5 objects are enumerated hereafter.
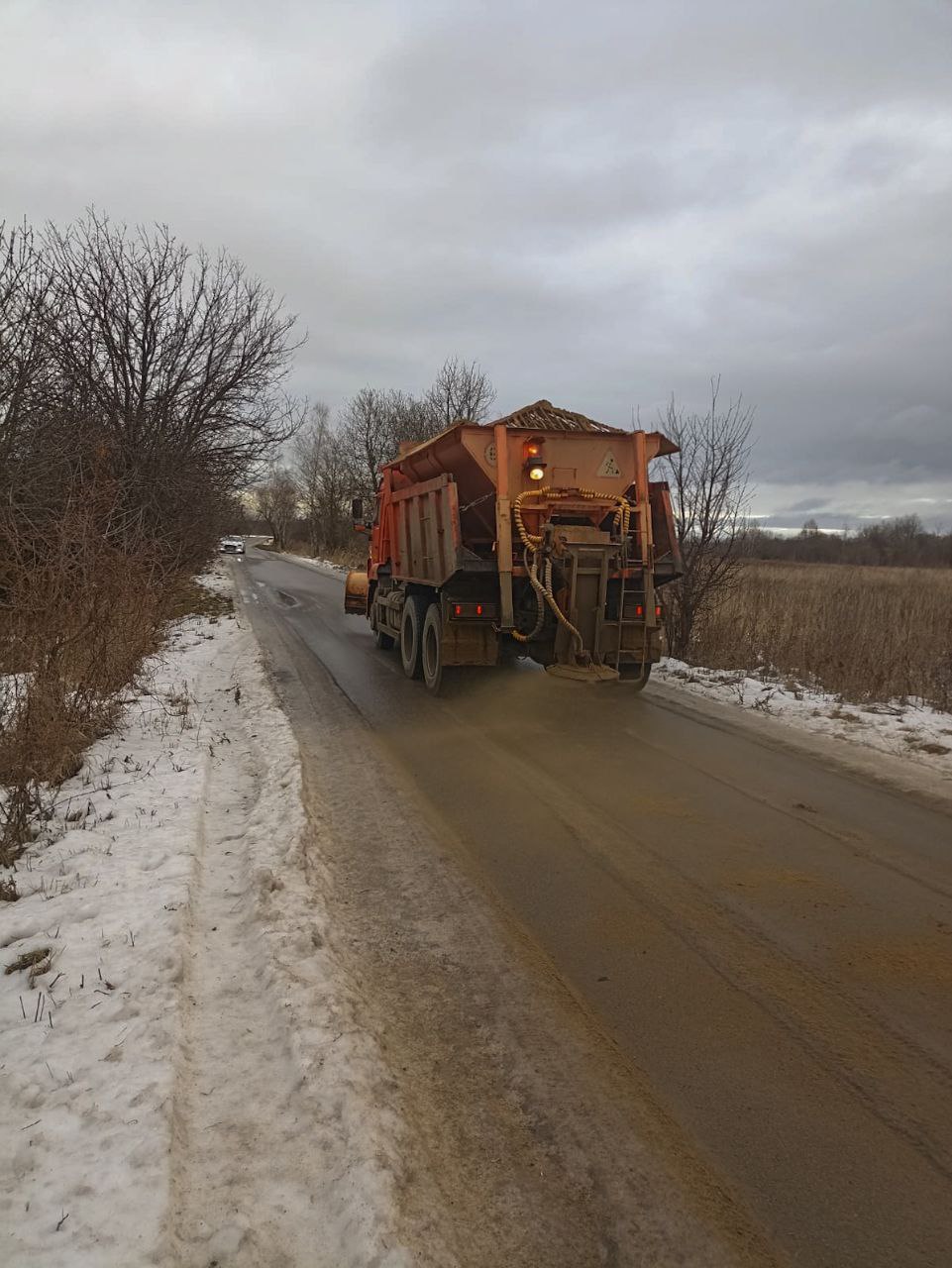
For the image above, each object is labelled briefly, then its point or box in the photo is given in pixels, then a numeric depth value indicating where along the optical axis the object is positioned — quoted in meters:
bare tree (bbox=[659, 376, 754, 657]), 11.66
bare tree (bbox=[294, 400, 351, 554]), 51.53
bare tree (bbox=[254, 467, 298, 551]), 65.19
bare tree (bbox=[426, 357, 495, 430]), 31.77
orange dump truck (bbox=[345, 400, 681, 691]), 8.09
